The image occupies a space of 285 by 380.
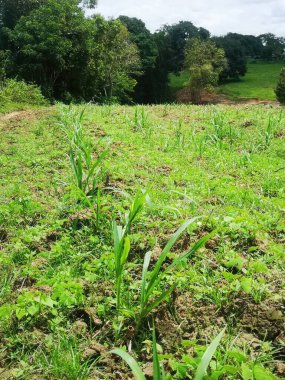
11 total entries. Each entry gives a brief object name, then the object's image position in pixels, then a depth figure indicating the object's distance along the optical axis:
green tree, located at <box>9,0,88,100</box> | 25.03
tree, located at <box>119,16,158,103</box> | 36.75
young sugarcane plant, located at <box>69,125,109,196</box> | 3.95
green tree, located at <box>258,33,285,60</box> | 70.56
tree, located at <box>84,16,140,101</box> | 28.88
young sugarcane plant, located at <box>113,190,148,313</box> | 2.46
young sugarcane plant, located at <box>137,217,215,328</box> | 2.27
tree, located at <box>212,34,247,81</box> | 49.81
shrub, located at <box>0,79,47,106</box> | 18.70
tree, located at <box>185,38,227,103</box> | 34.03
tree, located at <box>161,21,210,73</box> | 50.50
